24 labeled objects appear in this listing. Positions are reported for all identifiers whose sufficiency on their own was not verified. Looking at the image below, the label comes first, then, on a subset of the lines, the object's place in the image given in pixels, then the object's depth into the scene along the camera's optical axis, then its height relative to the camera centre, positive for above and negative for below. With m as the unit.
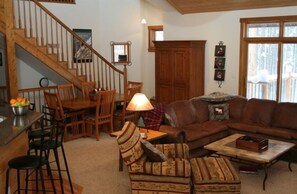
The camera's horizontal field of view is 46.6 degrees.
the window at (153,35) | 10.37 +0.95
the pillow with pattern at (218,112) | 6.71 -0.88
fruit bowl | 4.49 -0.56
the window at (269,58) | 7.25 +0.18
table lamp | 5.09 -0.55
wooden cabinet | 8.31 -0.06
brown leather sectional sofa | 5.65 -0.99
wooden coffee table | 4.64 -1.20
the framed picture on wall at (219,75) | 8.23 -0.20
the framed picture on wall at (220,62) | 8.21 +0.11
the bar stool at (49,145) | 4.14 -0.97
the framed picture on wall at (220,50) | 8.16 +0.39
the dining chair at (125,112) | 7.53 -1.01
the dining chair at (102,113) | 6.96 -0.97
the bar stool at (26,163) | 3.51 -1.00
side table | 5.13 -1.04
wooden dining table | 6.82 -0.75
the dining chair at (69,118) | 6.74 -1.07
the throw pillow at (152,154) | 3.98 -1.00
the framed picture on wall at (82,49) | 8.89 +0.46
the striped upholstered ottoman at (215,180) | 3.87 -1.27
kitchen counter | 3.57 -0.69
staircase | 6.61 +0.40
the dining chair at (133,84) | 8.35 -0.43
